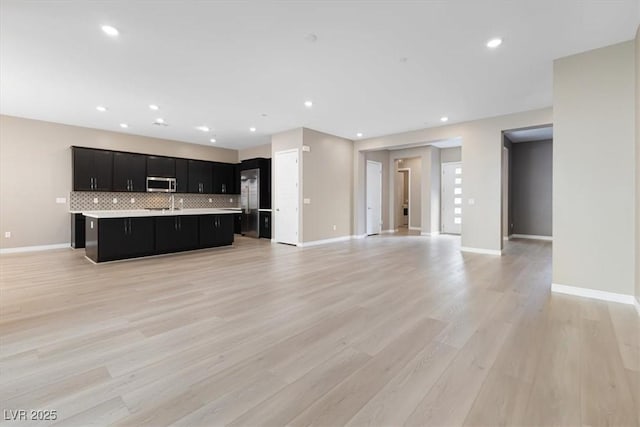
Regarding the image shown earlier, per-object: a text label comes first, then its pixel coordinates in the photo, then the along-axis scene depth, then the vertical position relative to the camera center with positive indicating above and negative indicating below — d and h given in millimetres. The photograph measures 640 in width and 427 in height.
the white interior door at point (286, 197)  7137 +400
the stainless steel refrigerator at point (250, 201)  8656 +362
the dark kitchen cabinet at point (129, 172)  7219 +1050
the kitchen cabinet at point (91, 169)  6711 +1045
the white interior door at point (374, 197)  9164 +475
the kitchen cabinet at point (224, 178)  9234 +1122
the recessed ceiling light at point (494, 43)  3154 +1882
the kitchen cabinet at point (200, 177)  8656 +1092
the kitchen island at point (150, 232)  5121 -393
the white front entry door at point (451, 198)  9500 +466
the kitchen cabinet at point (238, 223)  9494 -356
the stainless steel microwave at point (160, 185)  7789 +778
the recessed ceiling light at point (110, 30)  2957 +1904
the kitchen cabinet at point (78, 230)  6574 -396
